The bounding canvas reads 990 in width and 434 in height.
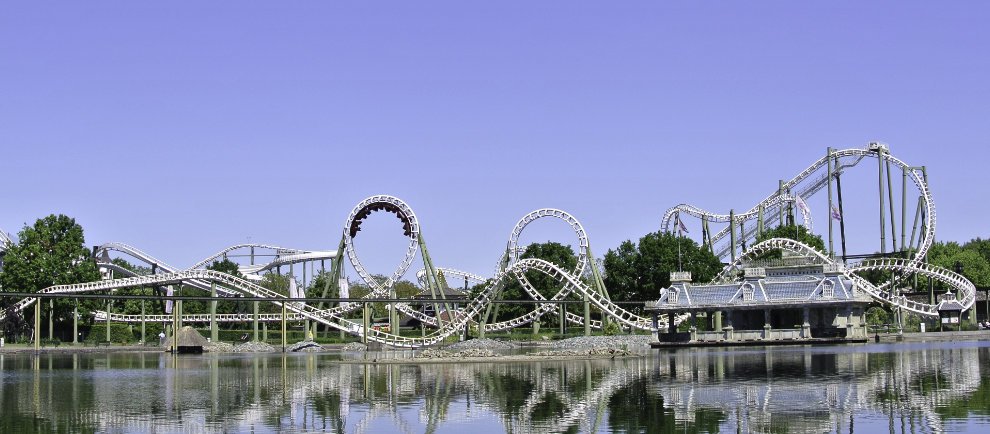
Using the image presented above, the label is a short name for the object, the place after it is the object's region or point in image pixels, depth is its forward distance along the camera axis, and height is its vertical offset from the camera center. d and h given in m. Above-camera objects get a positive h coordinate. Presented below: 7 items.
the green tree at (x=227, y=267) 146.21 +4.61
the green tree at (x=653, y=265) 110.12 +2.82
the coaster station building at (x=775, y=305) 85.69 -0.74
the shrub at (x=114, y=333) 107.41 -2.43
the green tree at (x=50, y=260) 104.88 +4.11
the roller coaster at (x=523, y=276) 92.81 +2.01
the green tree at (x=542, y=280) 114.00 +1.74
